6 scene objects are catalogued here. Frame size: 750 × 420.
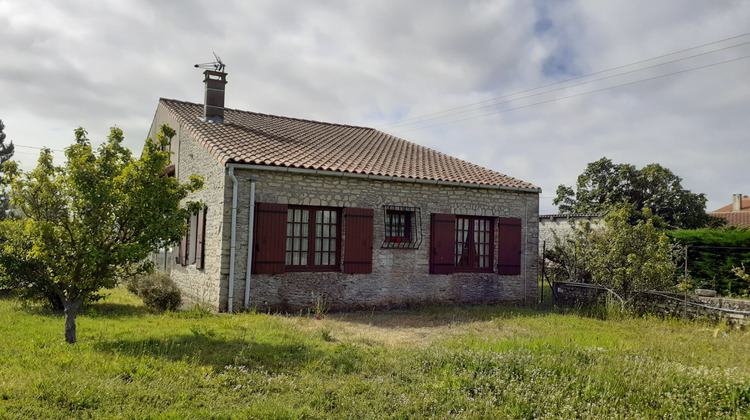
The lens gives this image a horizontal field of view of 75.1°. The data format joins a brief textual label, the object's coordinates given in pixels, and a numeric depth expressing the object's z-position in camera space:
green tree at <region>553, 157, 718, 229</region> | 17.66
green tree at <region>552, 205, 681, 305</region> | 10.33
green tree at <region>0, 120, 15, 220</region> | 27.65
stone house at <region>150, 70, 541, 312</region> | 9.54
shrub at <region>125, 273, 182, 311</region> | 9.93
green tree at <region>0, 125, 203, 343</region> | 6.38
